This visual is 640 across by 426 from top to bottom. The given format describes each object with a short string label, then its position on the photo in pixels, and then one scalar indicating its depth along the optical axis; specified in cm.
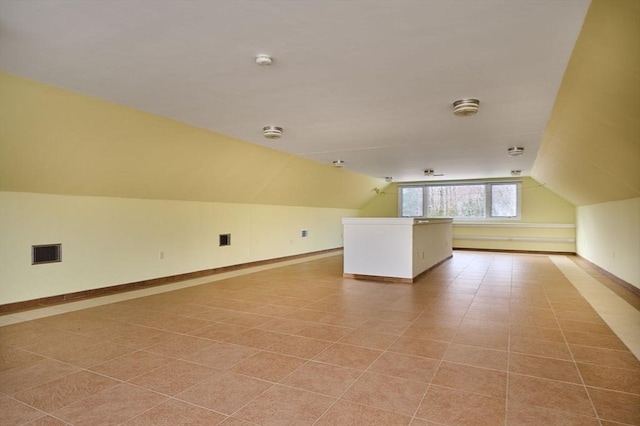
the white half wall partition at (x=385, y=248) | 632
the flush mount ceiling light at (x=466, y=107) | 381
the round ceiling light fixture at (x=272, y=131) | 498
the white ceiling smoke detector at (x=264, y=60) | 281
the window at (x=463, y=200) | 1151
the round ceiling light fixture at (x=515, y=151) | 632
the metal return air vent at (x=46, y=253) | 455
